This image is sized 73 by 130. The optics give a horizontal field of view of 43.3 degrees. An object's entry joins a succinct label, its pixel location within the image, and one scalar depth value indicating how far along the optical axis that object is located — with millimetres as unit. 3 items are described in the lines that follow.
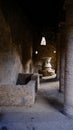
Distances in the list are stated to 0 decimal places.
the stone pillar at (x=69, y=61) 3020
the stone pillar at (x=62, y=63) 4651
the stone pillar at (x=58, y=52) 6648
